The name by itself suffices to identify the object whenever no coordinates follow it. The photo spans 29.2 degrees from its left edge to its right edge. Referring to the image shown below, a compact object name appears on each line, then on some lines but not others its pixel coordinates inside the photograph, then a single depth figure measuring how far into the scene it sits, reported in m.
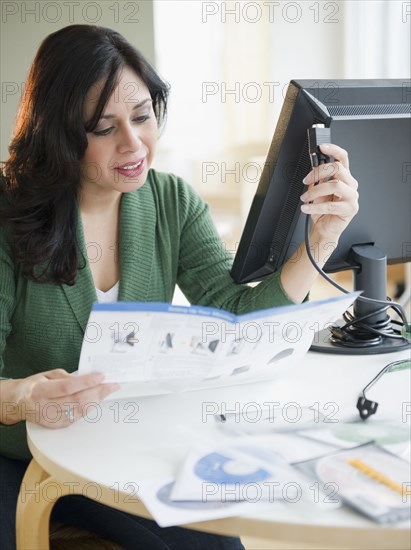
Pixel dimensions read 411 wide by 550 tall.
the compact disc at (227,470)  0.86
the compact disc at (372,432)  0.95
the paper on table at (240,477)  0.83
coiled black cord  1.35
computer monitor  1.25
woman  1.32
